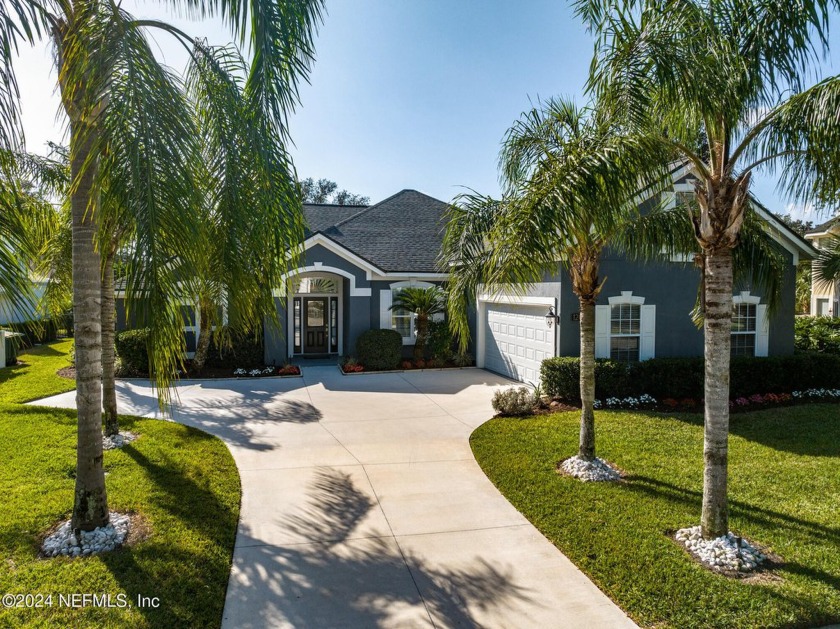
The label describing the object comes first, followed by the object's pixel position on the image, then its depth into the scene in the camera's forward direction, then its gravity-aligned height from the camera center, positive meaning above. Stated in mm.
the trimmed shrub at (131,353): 14719 -1145
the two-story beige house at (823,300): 27234 +863
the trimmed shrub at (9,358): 16858 -1505
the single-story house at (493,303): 12520 +303
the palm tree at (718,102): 5027 +2098
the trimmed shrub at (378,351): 15984 -1149
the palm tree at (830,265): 15508 +1514
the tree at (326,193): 57844 +13360
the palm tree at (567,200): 5070 +1135
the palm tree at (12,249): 3486 +443
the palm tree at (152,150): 4070 +1424
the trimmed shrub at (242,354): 15586 -1241
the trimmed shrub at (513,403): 10750 -1819
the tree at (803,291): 25975 +1356
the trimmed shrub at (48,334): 21550 -988
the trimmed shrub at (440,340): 16484 -842
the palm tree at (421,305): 16156 +255
